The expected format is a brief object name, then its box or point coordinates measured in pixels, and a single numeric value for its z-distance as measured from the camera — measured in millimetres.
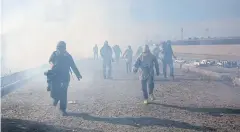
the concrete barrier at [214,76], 15241
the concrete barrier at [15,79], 13691
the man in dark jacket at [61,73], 8969
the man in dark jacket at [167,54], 16719
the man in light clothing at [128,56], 20920
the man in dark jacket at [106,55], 17875
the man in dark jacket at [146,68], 10320
